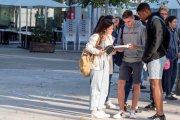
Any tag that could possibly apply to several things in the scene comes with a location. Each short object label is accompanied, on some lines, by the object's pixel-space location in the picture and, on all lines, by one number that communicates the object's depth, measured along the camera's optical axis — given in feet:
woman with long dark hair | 29.35
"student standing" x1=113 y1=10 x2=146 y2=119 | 29.30
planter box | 74.38
